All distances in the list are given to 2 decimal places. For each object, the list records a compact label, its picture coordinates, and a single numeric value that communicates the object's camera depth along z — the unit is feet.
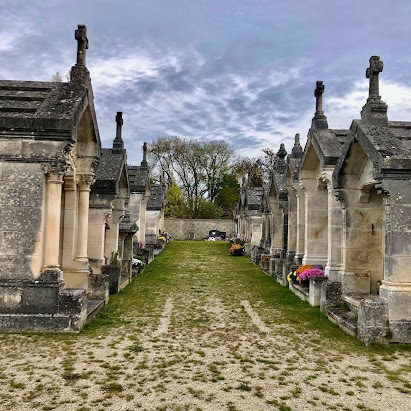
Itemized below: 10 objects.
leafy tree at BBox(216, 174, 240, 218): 160.25
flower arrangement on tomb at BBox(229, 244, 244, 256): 74.79
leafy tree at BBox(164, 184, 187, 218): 150.92
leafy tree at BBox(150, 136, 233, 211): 155.12
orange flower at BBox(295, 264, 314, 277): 34.24
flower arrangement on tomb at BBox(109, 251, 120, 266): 35.53
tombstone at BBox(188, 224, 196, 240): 137.69
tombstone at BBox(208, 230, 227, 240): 137.37
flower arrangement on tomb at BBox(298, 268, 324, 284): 31.46
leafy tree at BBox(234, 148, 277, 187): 153.04
